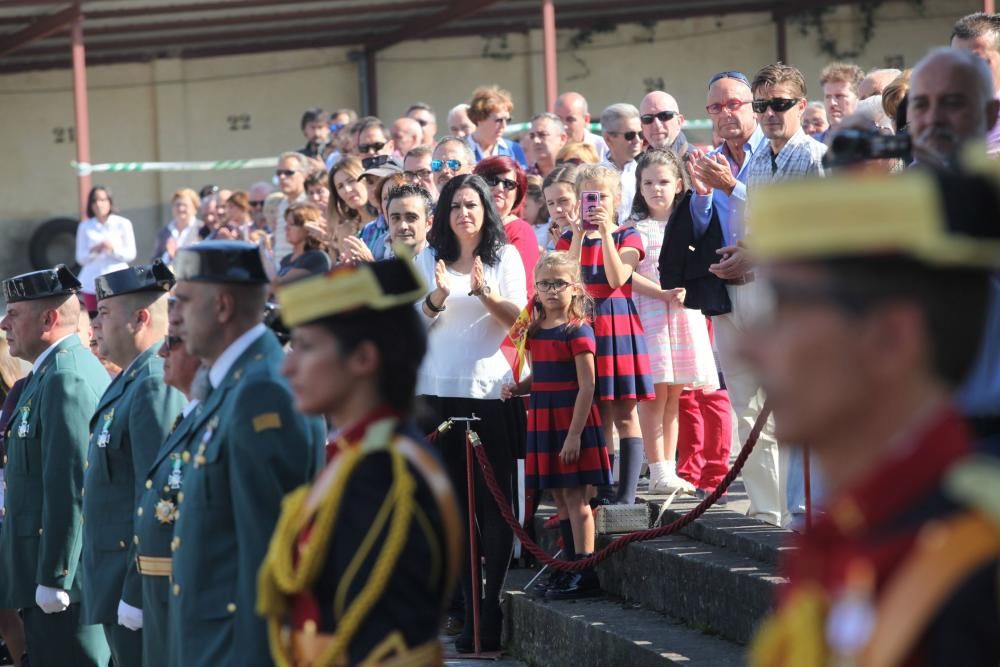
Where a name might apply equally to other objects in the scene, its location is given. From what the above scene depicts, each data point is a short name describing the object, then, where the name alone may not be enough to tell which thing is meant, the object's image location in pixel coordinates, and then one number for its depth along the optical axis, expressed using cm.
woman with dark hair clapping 1418
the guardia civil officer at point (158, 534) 905
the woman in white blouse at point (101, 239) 3028
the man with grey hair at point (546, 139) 2020
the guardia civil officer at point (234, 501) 792
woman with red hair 1582
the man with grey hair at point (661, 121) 1745
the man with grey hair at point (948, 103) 779
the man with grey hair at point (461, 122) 2312
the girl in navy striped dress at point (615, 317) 1454
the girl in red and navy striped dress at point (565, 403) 1393
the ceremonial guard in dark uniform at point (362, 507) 614
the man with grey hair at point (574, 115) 2147
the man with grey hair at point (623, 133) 1830
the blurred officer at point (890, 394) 375
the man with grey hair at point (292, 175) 2462
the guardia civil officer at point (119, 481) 1081
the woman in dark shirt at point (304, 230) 1855
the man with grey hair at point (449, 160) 1773
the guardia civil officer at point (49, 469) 1277
